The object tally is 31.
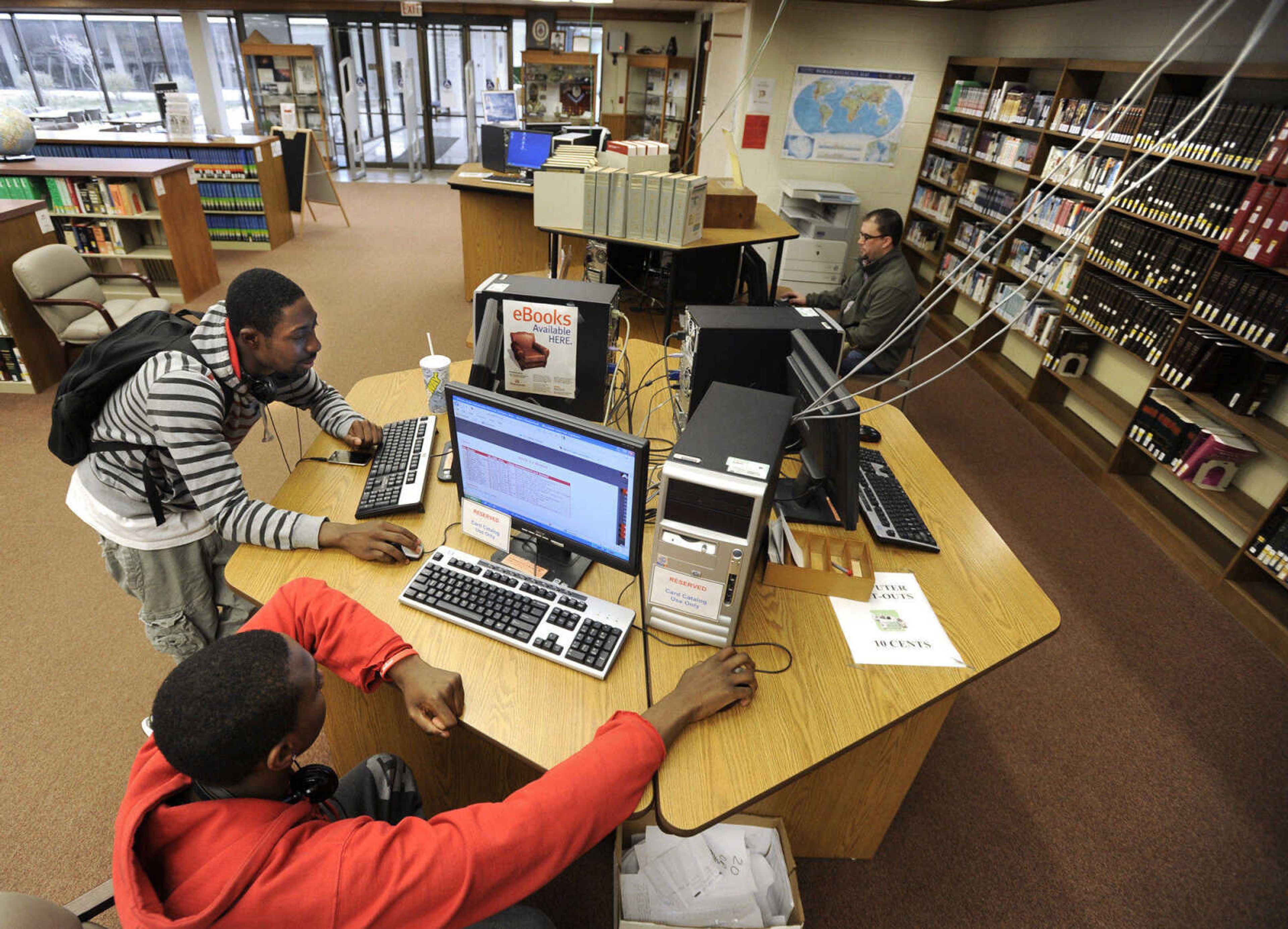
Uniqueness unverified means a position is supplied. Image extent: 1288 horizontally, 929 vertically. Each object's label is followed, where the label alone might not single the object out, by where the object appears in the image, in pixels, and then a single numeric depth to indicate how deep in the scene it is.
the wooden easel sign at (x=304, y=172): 6.55
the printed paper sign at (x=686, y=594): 1.30
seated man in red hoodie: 0.83
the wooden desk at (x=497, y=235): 5.25
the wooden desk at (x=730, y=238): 3.40
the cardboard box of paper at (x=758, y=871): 1.50
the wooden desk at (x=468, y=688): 1.22
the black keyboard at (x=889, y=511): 1.74
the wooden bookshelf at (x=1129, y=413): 2.80
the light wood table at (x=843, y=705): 1.17
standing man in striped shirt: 1.52
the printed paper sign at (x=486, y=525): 1.50
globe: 4.43
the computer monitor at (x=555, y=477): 1.29
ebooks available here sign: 1.95
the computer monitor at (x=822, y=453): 1.52
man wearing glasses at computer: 3.47
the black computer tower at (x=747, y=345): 2.01
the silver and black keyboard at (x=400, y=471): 1.70
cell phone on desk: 1.91
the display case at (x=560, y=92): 8.64
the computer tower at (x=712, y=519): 1.20
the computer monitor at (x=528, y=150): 5.21
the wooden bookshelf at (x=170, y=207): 4.41
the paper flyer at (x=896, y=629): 1.42
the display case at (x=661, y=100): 8.27
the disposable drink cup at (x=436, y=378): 2.16
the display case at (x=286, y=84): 8.51
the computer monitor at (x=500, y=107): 6.49
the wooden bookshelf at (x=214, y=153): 5.61
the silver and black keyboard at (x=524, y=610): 1.33
